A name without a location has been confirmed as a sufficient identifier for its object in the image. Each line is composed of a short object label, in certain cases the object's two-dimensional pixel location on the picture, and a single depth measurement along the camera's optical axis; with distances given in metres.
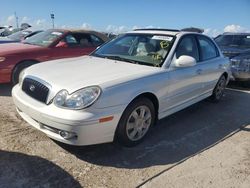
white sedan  2.18
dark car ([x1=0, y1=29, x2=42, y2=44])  8.11
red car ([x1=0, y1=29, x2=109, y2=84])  4.19
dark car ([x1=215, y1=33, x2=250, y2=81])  5.23
